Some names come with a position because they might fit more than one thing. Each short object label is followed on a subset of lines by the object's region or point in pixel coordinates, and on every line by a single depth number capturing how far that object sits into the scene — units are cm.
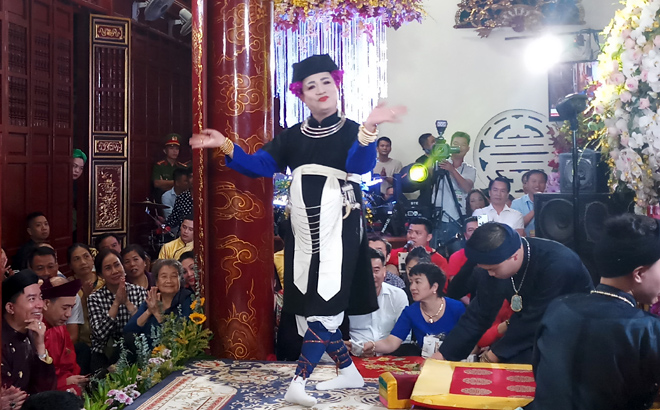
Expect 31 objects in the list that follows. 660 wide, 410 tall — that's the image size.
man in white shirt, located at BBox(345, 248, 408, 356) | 427
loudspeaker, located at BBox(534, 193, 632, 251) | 424
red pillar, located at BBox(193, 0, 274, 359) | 420
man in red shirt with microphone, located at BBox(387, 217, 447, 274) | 544
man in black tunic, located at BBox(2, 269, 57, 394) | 321
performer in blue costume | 346
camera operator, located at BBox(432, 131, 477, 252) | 716
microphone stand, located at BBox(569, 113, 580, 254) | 428
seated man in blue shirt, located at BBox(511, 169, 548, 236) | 696
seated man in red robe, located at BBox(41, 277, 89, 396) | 377
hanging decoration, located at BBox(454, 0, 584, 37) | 917
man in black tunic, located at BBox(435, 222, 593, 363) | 304
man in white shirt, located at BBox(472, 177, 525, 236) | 635
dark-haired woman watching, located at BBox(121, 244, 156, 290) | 500
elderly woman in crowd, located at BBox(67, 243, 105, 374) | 472
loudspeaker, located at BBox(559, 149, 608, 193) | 434
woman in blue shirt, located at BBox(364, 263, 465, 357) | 402
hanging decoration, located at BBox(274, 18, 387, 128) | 675
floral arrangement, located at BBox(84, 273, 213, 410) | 334
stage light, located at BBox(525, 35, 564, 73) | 922
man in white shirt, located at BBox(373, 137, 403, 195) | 874
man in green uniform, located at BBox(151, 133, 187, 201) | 793
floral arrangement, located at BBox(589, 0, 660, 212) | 309
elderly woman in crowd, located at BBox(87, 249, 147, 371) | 441
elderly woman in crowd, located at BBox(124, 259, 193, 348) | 420
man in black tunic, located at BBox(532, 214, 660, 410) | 211
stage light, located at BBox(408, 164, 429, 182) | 726
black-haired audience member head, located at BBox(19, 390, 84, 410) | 250
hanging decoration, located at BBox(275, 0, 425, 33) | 596
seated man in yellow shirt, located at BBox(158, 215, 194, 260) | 551
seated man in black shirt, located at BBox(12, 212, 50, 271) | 583
